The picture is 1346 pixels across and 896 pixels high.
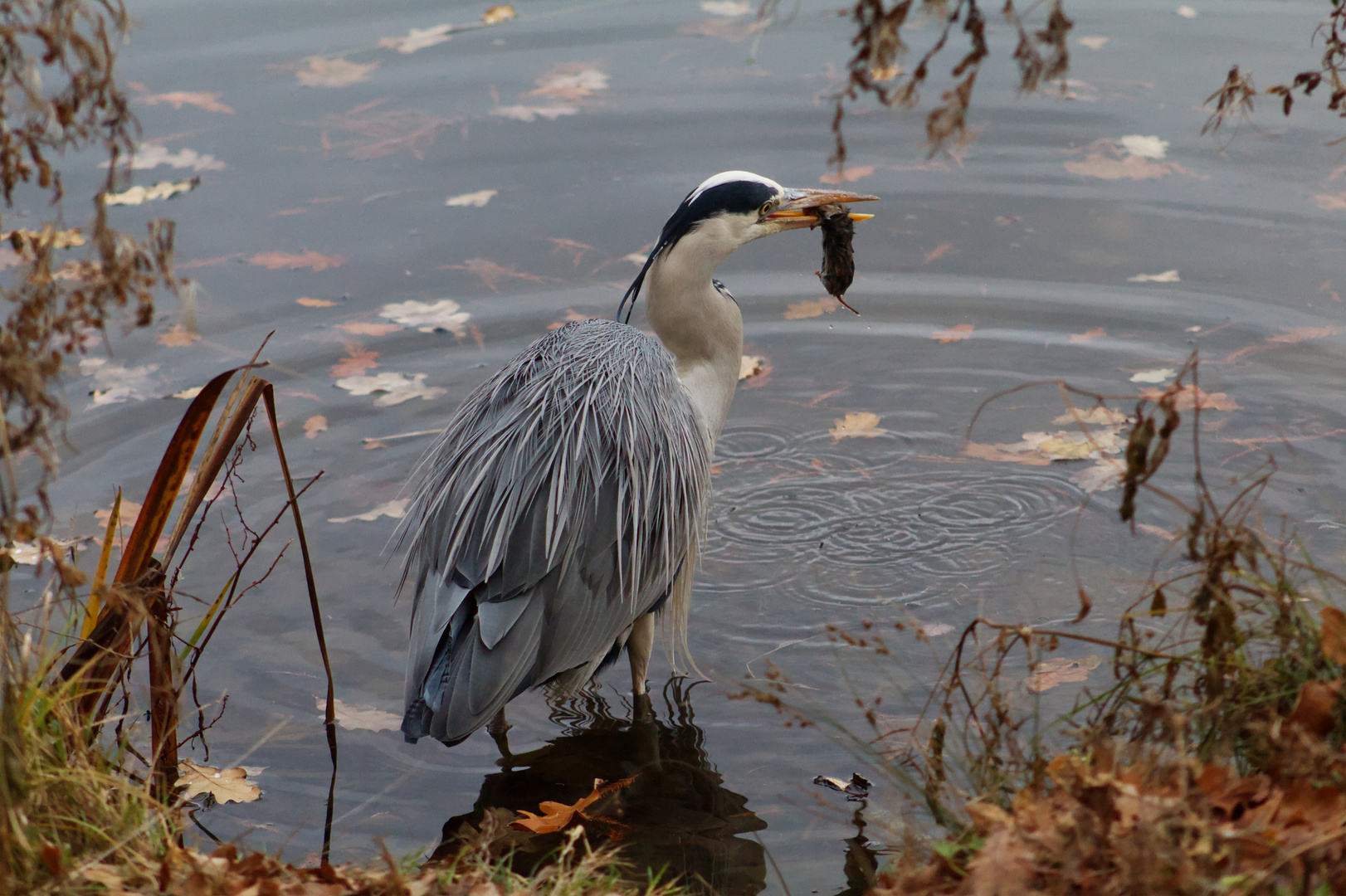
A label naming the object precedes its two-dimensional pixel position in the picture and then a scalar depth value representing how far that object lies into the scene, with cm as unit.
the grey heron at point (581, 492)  716
